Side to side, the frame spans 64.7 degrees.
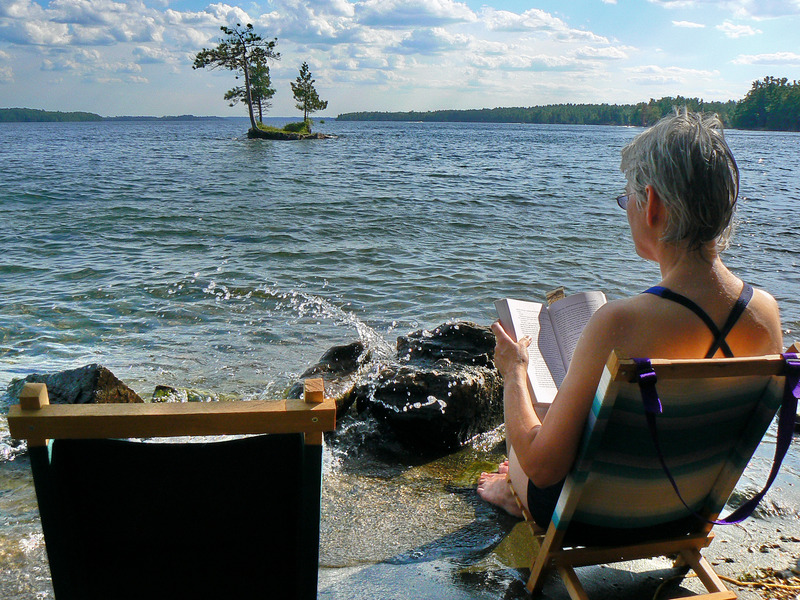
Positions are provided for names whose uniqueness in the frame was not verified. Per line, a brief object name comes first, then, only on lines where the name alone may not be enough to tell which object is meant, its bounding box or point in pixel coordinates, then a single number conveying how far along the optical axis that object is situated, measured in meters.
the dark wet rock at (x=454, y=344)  5.08
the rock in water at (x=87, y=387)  4.57
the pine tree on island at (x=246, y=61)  59.28
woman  1.93
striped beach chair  1.89
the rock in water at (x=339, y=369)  4.91
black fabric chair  1.49
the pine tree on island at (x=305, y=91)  73.44
